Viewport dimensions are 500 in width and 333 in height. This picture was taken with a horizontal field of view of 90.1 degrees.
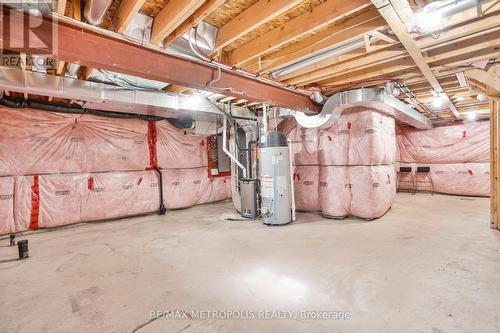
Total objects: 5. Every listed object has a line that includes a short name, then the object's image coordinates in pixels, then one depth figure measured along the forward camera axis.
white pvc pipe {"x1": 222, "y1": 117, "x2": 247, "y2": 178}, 4.96
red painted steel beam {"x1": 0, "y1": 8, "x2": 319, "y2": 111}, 1.68
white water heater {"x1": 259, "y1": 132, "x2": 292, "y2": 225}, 4.10
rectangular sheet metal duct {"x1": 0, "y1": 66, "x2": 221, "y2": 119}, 2.77
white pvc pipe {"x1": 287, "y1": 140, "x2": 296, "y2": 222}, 4.30
